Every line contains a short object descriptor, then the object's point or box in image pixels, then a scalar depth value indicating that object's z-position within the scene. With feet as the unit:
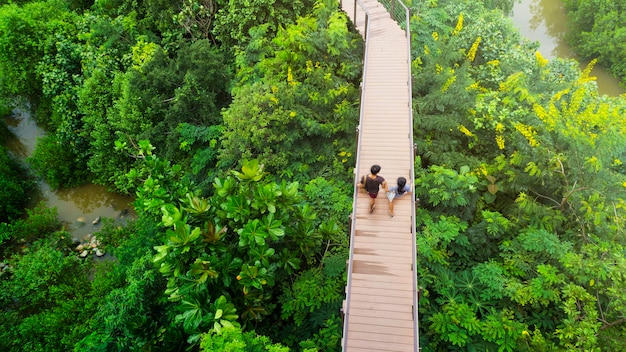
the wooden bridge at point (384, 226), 23.70
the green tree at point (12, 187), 49.42
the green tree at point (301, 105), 37.42
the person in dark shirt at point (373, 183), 26.72
